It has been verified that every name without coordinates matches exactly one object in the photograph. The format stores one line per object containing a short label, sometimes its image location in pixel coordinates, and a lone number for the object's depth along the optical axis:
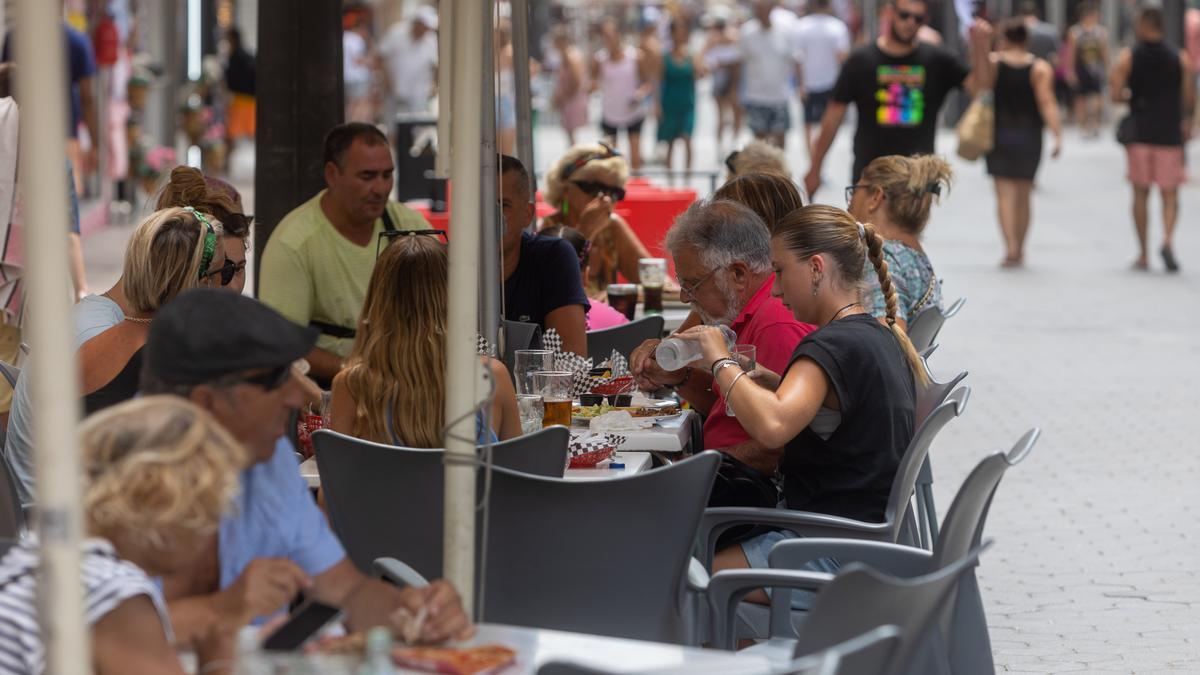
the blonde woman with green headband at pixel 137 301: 8.78
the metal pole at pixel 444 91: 7.11
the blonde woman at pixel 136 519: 4.95
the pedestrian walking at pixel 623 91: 41.47
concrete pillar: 16.66
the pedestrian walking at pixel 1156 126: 28.30
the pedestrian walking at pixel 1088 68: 56.81
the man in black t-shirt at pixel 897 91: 21.89
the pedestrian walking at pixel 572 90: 45.53
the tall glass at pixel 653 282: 15.06
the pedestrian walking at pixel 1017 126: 28.66
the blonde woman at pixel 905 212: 13.41
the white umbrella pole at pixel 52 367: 4.27
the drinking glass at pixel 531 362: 10.25
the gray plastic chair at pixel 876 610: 5.56
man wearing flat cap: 5.72
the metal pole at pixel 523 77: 13.38
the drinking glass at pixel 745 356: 9.41
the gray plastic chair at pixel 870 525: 8.69
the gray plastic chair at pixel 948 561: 7.20
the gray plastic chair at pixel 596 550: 7.45
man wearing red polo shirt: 10.37
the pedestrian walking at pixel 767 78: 40.03
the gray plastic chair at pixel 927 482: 9.73
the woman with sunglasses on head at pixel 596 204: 16.37
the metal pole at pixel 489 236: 7.73
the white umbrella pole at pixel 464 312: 5.92
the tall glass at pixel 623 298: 14.73
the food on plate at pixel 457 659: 5.41
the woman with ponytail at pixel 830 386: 8.54
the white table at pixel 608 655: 5.34
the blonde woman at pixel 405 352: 8.52
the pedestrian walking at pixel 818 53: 41.97
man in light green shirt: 13.48
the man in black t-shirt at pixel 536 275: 13.02
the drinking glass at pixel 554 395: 9.93
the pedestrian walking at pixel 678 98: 42.03
